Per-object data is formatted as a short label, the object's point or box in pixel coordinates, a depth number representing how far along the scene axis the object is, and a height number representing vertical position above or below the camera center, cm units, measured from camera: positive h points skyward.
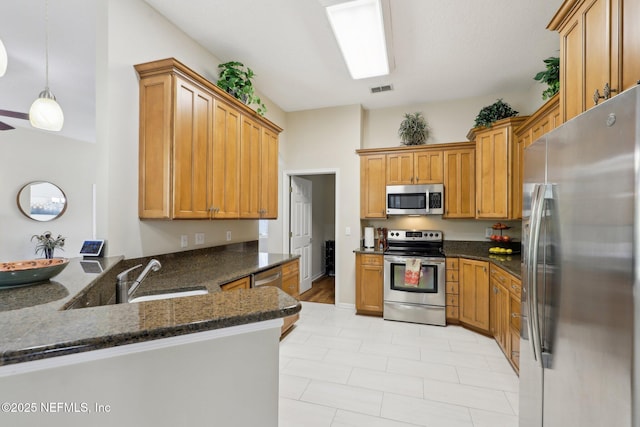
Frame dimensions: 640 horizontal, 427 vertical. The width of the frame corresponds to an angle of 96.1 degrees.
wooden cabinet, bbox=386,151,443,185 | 404 +64
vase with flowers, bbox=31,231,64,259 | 437 -50
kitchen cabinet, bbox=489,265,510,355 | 277 -102
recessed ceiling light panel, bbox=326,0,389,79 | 218 +155
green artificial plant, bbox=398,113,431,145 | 424 +123
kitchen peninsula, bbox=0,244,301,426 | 59 -35
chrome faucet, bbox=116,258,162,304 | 160 -42
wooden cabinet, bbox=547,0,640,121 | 115 +76
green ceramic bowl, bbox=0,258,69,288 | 121 -26
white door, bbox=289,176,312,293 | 484 -22
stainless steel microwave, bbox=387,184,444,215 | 398 +19
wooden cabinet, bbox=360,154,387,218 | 423 +39
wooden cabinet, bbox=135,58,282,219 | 218 +55
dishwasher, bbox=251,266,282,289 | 253 -62
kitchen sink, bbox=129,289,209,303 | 179 -53
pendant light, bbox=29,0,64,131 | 213 +74
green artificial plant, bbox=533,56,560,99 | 246 +120
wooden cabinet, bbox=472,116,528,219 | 333 +51
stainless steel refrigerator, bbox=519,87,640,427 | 87 -21
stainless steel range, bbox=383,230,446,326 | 367 -97
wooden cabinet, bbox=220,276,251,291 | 214 -57
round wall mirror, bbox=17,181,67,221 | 438 +17
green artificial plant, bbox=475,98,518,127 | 360 +125
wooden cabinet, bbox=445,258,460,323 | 366 -98
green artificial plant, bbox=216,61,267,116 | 288 +133
